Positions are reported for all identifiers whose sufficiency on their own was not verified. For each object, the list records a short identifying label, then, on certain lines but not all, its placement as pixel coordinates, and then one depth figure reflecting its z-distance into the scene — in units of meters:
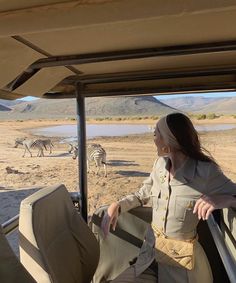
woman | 1.06
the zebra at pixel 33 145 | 10.18
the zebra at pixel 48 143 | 10.30
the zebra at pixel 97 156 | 7.77
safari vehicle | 0.54
